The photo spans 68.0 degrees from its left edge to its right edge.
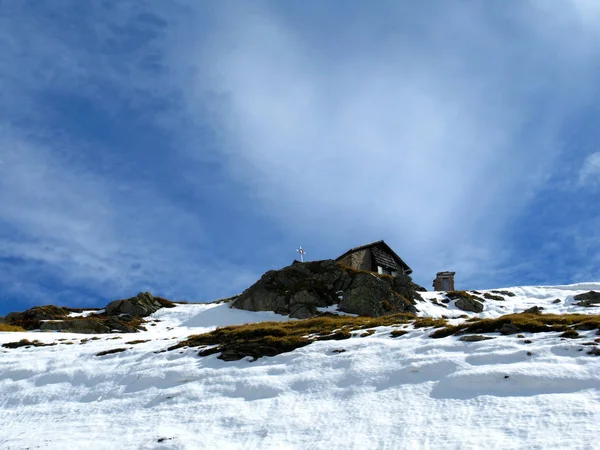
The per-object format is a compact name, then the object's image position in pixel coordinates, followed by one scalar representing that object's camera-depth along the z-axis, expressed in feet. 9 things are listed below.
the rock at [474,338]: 54.34
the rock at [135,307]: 136.26
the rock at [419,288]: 162.15
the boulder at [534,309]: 119.53
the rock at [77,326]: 113.50
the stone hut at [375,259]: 166.20
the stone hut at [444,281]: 181.57
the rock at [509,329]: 56.59
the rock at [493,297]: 145.02
